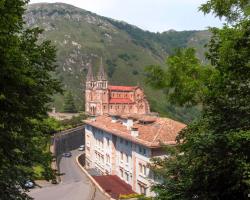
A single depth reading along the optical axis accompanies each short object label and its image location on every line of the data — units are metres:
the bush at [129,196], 33.56
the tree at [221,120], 11.11
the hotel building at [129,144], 35.53
